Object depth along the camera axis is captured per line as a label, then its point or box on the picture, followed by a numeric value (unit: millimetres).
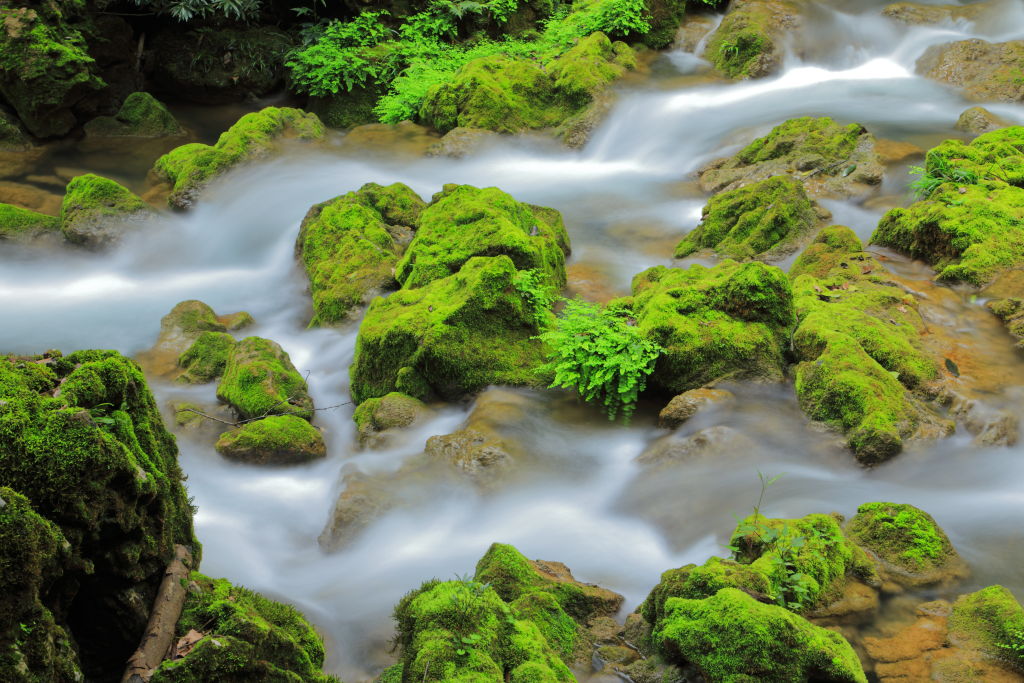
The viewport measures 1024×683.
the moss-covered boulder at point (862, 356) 6270
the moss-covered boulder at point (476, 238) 8758
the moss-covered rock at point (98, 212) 11883
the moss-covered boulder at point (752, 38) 15828
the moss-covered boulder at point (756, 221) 9953
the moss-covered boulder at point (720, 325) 7164
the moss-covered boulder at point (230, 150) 13594
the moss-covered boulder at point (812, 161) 11188
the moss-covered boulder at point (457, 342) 7645
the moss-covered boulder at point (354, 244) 9922
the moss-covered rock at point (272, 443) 7176
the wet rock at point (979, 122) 12491
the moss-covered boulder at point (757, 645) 3723
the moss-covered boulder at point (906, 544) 4789
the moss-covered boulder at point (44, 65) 14992
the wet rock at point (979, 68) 13820
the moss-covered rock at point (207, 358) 8867
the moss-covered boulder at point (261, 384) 7832
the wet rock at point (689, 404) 6812
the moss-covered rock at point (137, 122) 16458
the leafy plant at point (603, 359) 7090
